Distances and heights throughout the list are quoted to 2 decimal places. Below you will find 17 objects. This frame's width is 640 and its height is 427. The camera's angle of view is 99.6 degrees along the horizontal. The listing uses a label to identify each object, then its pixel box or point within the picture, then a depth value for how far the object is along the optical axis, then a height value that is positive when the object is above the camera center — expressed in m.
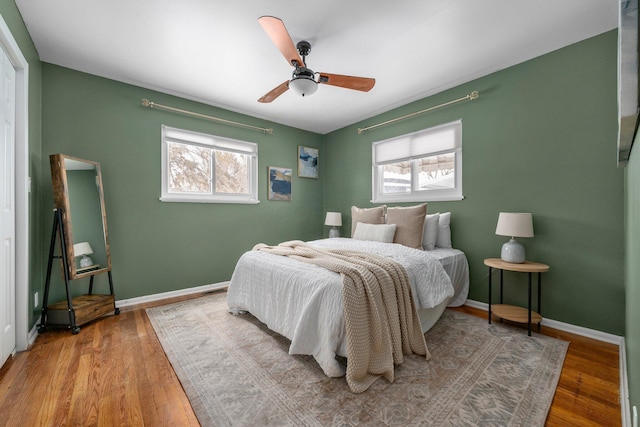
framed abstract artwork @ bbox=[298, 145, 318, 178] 4.85 +0.84
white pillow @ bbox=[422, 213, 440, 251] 3.24 -0.31
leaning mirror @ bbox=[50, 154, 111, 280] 2.51 -0.03
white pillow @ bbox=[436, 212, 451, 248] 3.30 -0.29
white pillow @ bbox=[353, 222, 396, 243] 3.27 -0.32
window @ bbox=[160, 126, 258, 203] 3.54 +0.58
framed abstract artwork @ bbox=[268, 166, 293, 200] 4.46 +0.42
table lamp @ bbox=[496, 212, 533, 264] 2.47 -0.23
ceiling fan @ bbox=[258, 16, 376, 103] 1.84 +1.13
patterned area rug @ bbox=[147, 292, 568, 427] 1.45 -1.12
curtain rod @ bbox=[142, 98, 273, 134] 3.29 +1.27
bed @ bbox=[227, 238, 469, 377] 1.80 -0.71
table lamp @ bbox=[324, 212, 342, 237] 4.56 -0.23
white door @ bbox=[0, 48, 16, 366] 1.85 +0.00
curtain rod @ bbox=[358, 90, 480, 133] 3.08 +1.26
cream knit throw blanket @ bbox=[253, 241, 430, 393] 1.67 -0.75
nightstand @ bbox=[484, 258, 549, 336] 2.36 -0.99
